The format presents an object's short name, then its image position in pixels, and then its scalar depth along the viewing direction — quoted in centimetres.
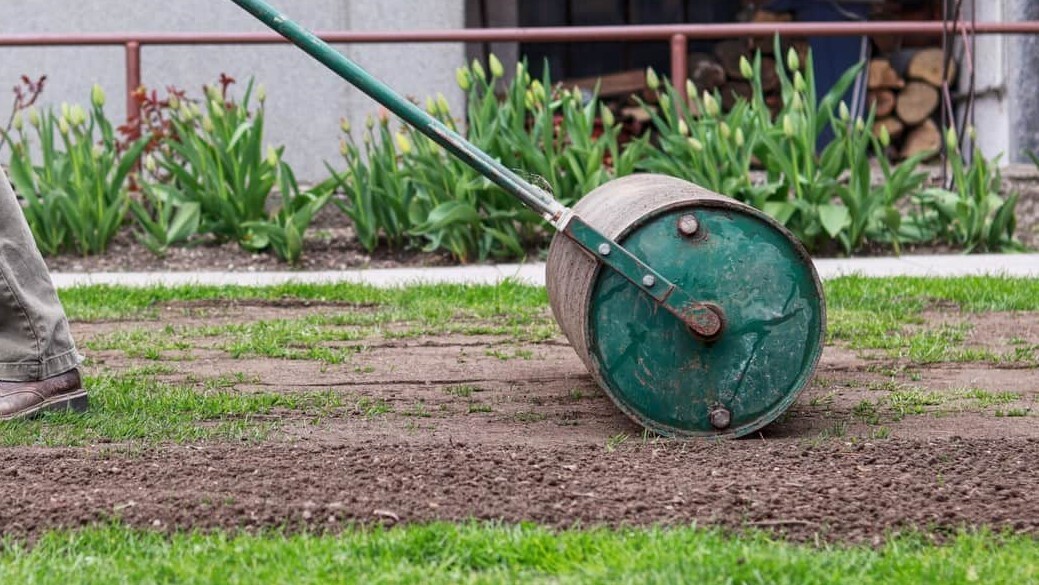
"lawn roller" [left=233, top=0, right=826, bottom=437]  663
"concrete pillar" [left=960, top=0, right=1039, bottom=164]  1872
